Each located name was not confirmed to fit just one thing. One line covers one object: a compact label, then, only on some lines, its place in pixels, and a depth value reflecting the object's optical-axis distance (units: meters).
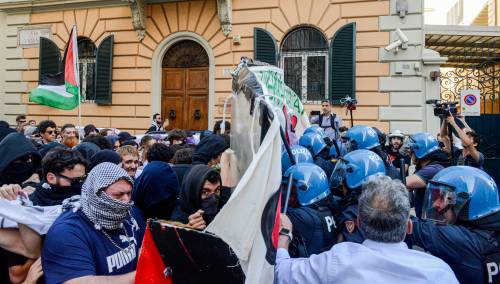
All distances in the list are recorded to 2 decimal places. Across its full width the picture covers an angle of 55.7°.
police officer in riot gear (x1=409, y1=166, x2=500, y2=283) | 2.72
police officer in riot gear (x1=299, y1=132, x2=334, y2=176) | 5.78
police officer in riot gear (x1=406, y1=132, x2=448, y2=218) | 4.84
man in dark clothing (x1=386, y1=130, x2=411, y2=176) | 7.26
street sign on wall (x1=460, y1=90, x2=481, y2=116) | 10.70
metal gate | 12.66
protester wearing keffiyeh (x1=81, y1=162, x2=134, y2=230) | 2.63
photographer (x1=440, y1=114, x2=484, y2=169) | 5.77
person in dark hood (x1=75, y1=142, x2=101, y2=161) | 5.04
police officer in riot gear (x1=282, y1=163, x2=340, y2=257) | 3.06
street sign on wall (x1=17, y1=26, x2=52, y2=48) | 15.70
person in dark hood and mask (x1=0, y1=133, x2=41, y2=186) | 3.50
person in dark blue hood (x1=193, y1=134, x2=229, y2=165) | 4.82
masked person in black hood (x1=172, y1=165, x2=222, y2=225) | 3.12
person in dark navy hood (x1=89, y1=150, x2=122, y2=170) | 4.54
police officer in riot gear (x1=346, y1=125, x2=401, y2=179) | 5.62
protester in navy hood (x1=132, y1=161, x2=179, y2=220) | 3.70
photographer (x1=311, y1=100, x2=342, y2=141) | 9.36
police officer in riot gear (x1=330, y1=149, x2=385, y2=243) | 3.28
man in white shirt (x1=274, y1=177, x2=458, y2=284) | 2.09
